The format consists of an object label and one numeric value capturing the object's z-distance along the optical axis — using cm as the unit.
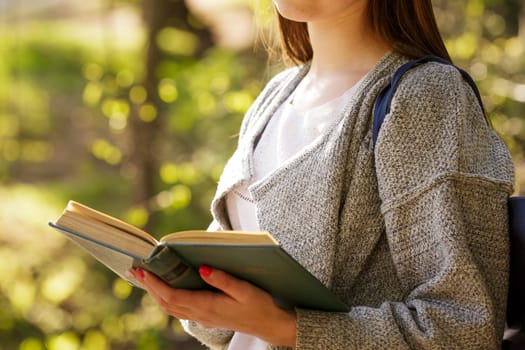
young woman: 195
